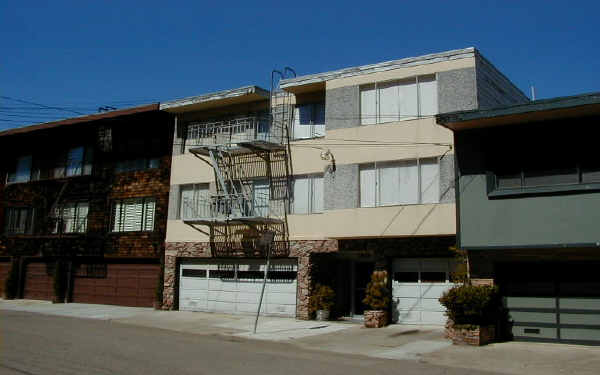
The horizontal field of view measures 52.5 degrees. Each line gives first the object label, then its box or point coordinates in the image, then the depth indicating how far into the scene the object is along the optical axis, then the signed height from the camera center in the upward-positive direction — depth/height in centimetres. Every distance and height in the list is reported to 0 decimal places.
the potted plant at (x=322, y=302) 2116 -117
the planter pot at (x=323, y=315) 2114 -162
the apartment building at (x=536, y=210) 1488 +161
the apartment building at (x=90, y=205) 2666 +267
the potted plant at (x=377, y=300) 1912 -97
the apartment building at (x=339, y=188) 1930 +280
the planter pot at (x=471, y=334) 1499 -154
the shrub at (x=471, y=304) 1505 -80
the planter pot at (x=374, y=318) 1908 -152
